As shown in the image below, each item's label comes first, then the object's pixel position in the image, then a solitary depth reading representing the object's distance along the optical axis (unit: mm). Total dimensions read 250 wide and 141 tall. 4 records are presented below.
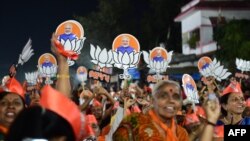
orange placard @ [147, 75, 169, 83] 9356
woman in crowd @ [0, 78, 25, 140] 3900
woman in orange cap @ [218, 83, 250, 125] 5535
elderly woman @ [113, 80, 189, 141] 4043
